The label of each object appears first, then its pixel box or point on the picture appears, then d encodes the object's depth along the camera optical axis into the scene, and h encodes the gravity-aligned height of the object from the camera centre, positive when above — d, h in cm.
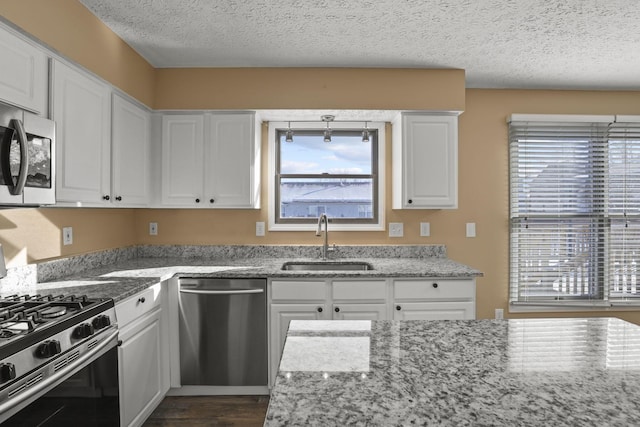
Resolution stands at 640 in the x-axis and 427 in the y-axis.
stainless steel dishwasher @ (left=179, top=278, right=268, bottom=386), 263 -80
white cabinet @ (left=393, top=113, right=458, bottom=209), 308 +44
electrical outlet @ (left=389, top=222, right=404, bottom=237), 343 -12
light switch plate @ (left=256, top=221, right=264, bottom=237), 339 -12
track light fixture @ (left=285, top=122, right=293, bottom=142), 332 +68
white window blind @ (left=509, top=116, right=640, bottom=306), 346 +8
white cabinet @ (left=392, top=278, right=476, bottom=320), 267 -57
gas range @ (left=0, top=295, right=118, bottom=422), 120 -46
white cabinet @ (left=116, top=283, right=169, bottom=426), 204 -83
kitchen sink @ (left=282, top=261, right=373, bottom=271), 317 -41
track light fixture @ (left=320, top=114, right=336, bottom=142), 328 +83
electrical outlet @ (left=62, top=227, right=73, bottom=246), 240 -14
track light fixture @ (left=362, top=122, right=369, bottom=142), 337 +69
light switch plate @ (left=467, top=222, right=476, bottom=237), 347 -11
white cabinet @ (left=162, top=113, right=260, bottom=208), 304 +42
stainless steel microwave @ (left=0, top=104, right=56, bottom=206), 148 +22
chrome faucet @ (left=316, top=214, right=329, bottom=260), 323 -14
